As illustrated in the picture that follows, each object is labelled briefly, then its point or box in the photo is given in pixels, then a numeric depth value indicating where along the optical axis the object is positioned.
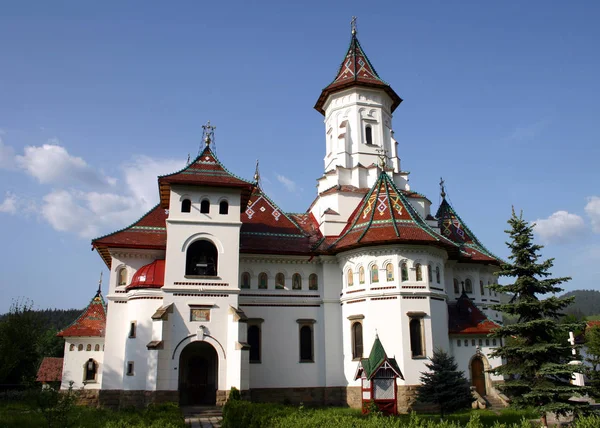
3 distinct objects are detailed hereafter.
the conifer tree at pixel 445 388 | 21.80
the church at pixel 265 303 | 24.27
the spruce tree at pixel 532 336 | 17.86
